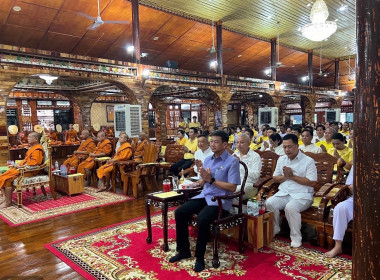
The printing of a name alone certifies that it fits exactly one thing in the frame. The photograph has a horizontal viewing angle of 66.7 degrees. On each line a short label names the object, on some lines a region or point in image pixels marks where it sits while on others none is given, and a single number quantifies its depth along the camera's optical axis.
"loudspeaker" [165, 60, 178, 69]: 10.61
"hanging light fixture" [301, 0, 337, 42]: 6.99
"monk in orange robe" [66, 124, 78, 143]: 11.84
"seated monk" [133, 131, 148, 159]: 5.69
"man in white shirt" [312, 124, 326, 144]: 5.91
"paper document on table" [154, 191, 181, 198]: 2.94
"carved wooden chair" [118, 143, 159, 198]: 5.20
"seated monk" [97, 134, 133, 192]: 5.46
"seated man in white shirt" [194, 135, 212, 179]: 4.28
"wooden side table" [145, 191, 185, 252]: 2.86
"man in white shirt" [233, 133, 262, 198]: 3.44
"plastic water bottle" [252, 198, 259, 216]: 2.89
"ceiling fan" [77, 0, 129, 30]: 6.29
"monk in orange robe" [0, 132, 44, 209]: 4.65
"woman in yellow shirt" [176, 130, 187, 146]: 7.31
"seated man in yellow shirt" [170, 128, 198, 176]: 6.04
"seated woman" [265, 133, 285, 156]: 4.84
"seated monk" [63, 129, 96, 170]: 6.64
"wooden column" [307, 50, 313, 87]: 15.61
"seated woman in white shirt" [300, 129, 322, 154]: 4.36
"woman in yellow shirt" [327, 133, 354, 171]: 4.09
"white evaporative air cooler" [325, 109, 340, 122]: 16.23
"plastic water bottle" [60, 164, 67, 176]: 5.59
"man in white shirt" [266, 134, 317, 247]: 2.93
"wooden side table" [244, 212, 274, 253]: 2.78
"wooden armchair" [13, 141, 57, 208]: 4.68
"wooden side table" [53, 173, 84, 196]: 5.29
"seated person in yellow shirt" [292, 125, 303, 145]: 6.16
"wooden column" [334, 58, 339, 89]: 17.61
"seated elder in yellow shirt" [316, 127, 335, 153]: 5.10
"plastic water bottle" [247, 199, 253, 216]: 2.92
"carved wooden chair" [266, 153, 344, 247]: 2.84
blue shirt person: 2.51
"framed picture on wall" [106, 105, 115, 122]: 15.75
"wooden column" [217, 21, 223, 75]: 11.06
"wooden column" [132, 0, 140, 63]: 8.69
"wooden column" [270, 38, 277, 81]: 13.30
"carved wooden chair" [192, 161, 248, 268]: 2.51
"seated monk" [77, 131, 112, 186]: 6.21
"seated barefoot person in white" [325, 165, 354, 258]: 2.60
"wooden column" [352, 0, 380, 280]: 0.84
